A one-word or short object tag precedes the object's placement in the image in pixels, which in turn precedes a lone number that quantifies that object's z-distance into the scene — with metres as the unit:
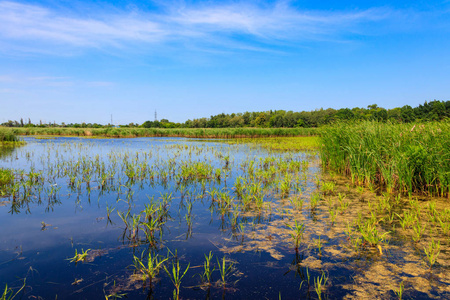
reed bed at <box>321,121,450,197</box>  6.99
